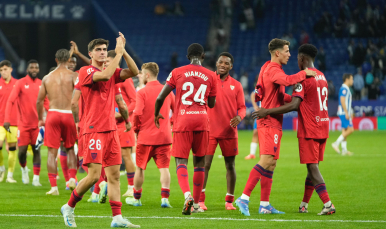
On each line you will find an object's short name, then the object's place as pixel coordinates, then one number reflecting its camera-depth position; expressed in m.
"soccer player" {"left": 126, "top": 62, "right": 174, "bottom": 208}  18.61
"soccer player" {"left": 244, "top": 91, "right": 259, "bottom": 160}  34.25
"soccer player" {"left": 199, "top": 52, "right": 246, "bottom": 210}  17.97
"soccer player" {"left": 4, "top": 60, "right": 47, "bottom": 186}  25.11
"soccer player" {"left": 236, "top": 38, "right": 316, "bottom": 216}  16.27
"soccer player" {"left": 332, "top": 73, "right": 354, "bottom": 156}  36.00
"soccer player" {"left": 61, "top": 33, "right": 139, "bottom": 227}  14.27
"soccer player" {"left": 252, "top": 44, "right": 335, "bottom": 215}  16.41
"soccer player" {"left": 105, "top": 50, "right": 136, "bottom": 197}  20.72
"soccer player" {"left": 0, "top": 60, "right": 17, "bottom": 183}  26.58
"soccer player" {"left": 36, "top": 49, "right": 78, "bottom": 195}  21.50
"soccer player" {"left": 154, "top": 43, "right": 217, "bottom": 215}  16.12
